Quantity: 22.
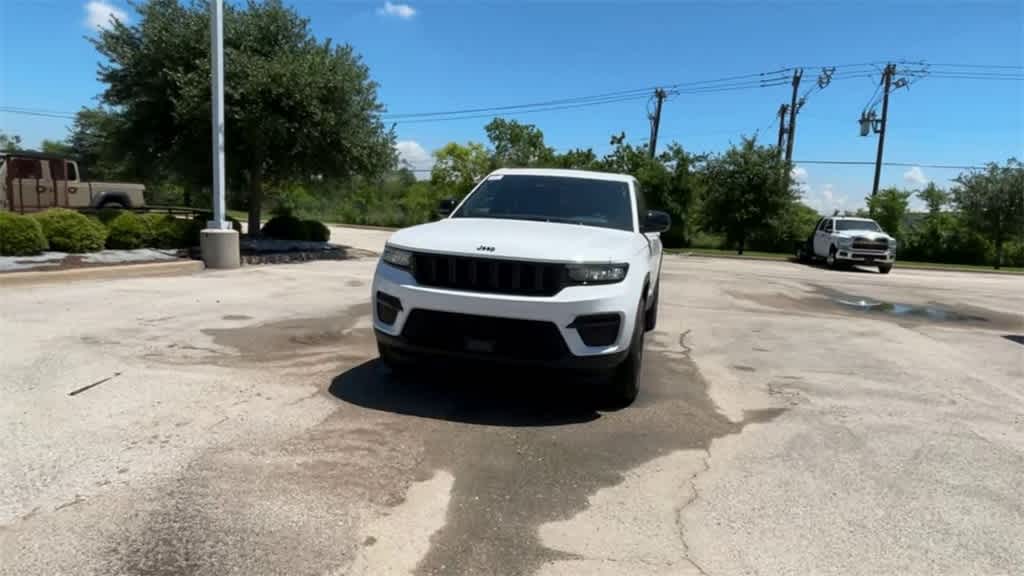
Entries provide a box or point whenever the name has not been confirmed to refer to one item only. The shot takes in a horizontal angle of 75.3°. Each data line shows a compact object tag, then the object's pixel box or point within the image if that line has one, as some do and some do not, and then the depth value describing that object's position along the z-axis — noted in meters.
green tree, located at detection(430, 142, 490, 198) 47.31
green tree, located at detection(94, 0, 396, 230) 15.07
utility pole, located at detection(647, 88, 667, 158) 42.28
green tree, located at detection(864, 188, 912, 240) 36.50
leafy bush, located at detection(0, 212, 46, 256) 10.91
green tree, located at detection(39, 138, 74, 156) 73.41
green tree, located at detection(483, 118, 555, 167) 41.50
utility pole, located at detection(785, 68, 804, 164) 37.59
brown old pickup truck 17.31
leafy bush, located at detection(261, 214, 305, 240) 18.86
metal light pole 12.15
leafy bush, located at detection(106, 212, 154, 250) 12.84
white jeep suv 4.18
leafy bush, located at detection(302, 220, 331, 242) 19.12
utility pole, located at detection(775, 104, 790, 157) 39.86
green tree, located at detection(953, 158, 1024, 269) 32.03
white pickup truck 23.14
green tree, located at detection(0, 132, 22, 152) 67.15
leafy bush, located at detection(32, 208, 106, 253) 11.74
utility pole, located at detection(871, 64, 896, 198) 38.22
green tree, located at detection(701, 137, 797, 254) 31.84
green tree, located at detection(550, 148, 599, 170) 38.88
